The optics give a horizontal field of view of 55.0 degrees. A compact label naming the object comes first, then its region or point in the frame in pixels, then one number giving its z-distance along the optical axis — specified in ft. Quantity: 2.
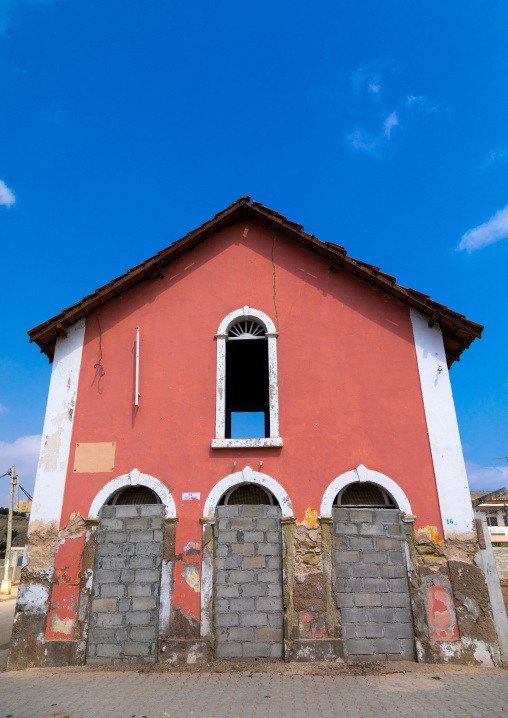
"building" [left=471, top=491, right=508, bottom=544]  113.91
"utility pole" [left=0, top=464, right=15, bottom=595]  78.12
